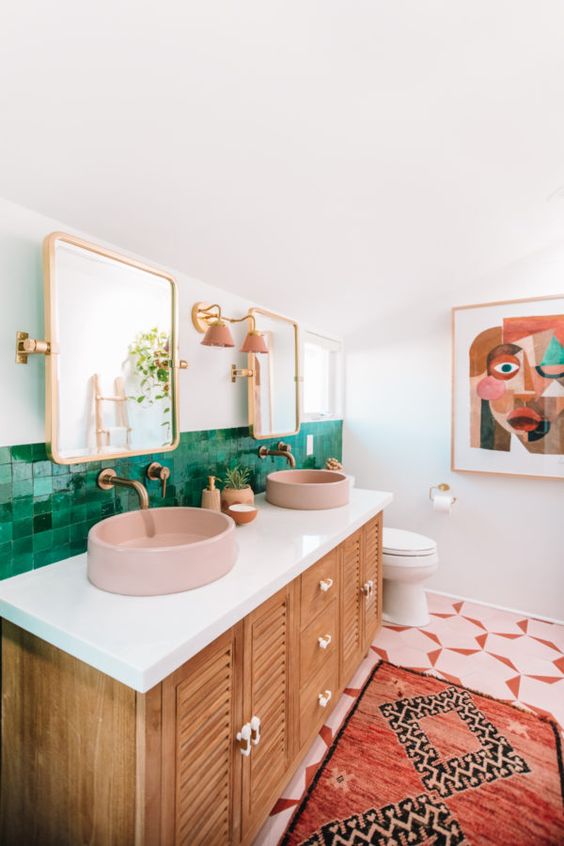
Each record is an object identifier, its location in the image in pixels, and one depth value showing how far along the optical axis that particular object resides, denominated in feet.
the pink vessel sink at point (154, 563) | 3.43
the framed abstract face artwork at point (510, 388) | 8.10
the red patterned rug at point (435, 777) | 4.27
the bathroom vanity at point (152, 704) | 2.81
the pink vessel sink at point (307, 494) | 6.17
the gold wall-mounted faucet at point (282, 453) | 7.19
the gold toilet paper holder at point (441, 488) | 9.28
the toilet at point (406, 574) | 7.79
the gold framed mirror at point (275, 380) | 7.03
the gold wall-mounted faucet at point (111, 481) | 4.33
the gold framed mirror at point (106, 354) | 4.08
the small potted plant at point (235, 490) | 5.84
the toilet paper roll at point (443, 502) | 8.96
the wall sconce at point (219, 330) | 5.74
